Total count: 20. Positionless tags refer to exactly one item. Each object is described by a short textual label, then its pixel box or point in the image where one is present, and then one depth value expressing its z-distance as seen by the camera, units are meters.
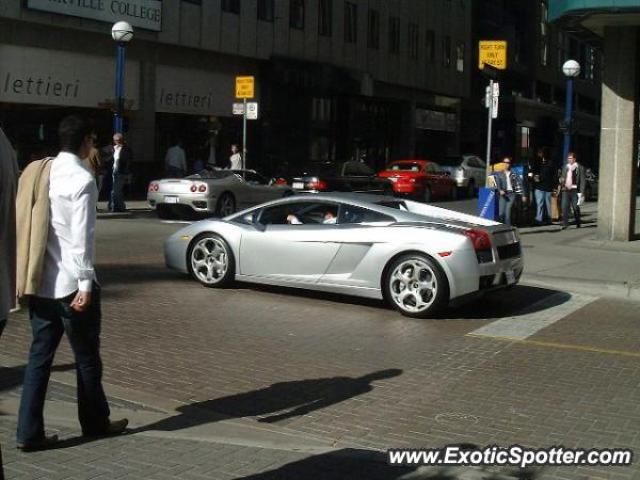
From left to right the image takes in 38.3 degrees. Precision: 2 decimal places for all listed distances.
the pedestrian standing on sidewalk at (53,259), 5.10
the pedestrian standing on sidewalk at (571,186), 21.30
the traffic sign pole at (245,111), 25.70
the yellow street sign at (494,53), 22.55
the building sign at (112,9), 25.86
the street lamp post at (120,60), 22.27
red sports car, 31.03
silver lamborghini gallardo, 9.98
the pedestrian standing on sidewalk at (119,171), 22.16
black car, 26.56
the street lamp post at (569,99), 24.58
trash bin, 18.70
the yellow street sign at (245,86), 26.19
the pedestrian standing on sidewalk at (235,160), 27.92
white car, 35.84
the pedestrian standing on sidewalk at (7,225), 4.37
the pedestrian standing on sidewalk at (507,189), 18.89
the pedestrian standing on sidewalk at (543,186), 21.91
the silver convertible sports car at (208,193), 20.91
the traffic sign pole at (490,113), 18.80
